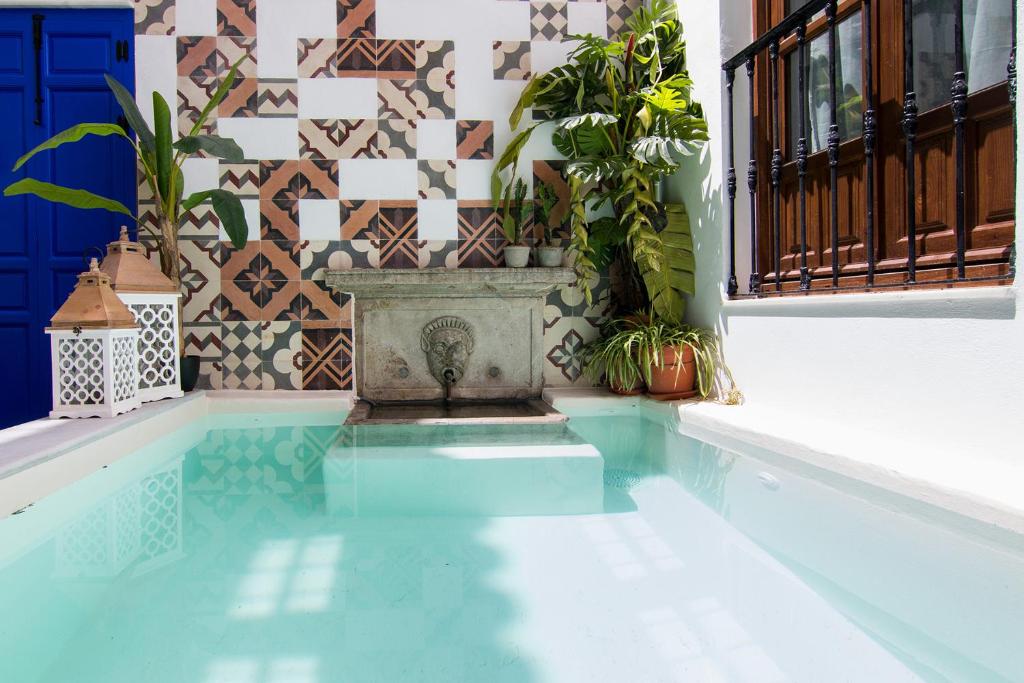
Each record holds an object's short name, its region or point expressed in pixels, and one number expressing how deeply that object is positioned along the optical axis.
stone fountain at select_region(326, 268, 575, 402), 4.40
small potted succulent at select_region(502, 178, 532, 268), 4.33
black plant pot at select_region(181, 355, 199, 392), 4.12
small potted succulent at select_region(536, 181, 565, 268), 4.33
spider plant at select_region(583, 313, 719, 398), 3.70
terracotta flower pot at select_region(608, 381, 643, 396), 4.09
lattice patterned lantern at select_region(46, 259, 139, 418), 2.93
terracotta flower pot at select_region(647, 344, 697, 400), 3.73
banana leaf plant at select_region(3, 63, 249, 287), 3.65
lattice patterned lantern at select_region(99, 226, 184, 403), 3.50
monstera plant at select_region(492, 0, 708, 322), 3.88
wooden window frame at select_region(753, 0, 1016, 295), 2.23
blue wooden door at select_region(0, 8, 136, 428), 4.22
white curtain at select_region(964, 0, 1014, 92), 2.22
